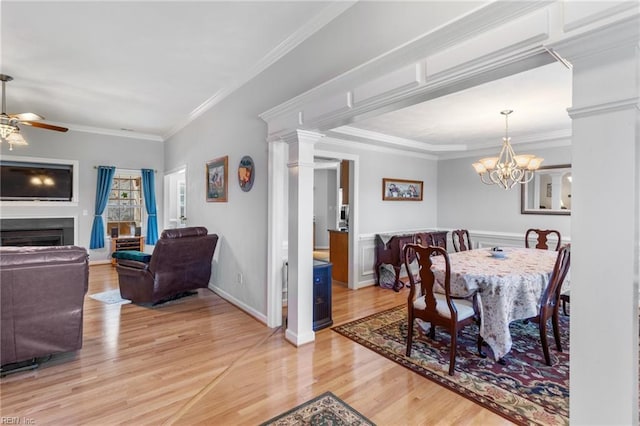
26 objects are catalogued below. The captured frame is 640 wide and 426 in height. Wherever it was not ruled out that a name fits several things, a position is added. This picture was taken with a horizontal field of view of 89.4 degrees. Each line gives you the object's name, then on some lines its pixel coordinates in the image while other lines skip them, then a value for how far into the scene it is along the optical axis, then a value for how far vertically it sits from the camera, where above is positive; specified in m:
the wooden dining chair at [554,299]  2.70 -0.76
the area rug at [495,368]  2.17 -1.29
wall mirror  5.19 +0.34
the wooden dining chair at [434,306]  2.63 -0.82
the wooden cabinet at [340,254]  5.41 -0.72
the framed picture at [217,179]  4.51 +0.49
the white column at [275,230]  3.41 -0.19
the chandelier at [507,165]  3.64 +0.56
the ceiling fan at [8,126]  3.86 +1.04
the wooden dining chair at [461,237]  4.61 -0.36
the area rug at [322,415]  2.01 -1.30
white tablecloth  2.77 -0.70
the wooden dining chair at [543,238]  4.70 -0.37
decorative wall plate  3.83 +0.48
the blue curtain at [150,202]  7.15 +0.23
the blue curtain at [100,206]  6.61 +0.13
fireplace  5.76 -0.36
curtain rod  6.91 +0.92
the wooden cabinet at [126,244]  6.76 -0.67
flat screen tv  5.80 +0.58
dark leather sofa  2.44 -0.71
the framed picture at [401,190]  5.78 +0.43
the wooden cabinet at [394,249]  5.19 -0.60
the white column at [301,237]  3.04 -0.24
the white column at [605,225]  1.20 -0.05
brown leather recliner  3.99 -0.72
